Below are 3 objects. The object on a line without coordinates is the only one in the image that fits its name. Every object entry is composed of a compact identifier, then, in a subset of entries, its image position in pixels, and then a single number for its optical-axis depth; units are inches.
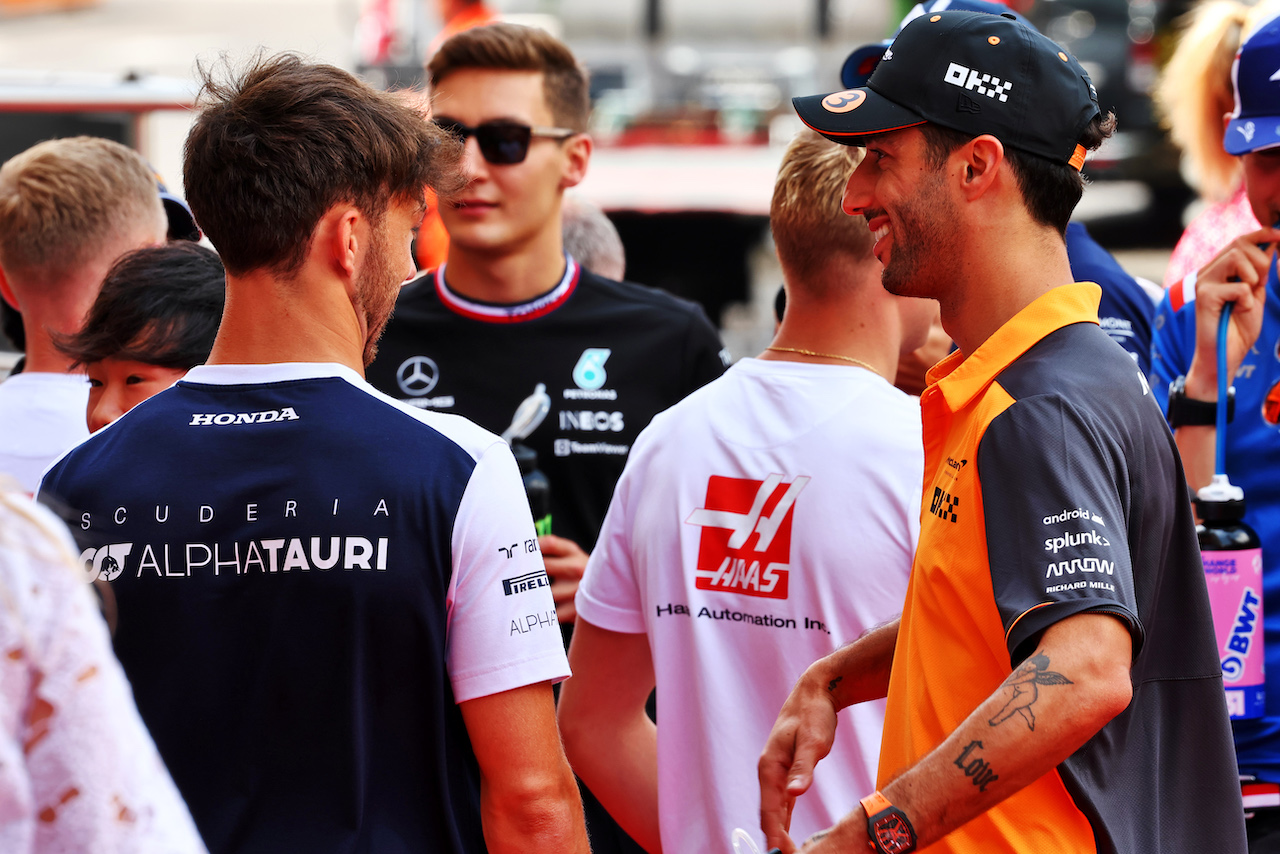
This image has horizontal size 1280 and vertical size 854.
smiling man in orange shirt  321.5
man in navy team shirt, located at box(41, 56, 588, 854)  324.8
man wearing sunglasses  360.6
